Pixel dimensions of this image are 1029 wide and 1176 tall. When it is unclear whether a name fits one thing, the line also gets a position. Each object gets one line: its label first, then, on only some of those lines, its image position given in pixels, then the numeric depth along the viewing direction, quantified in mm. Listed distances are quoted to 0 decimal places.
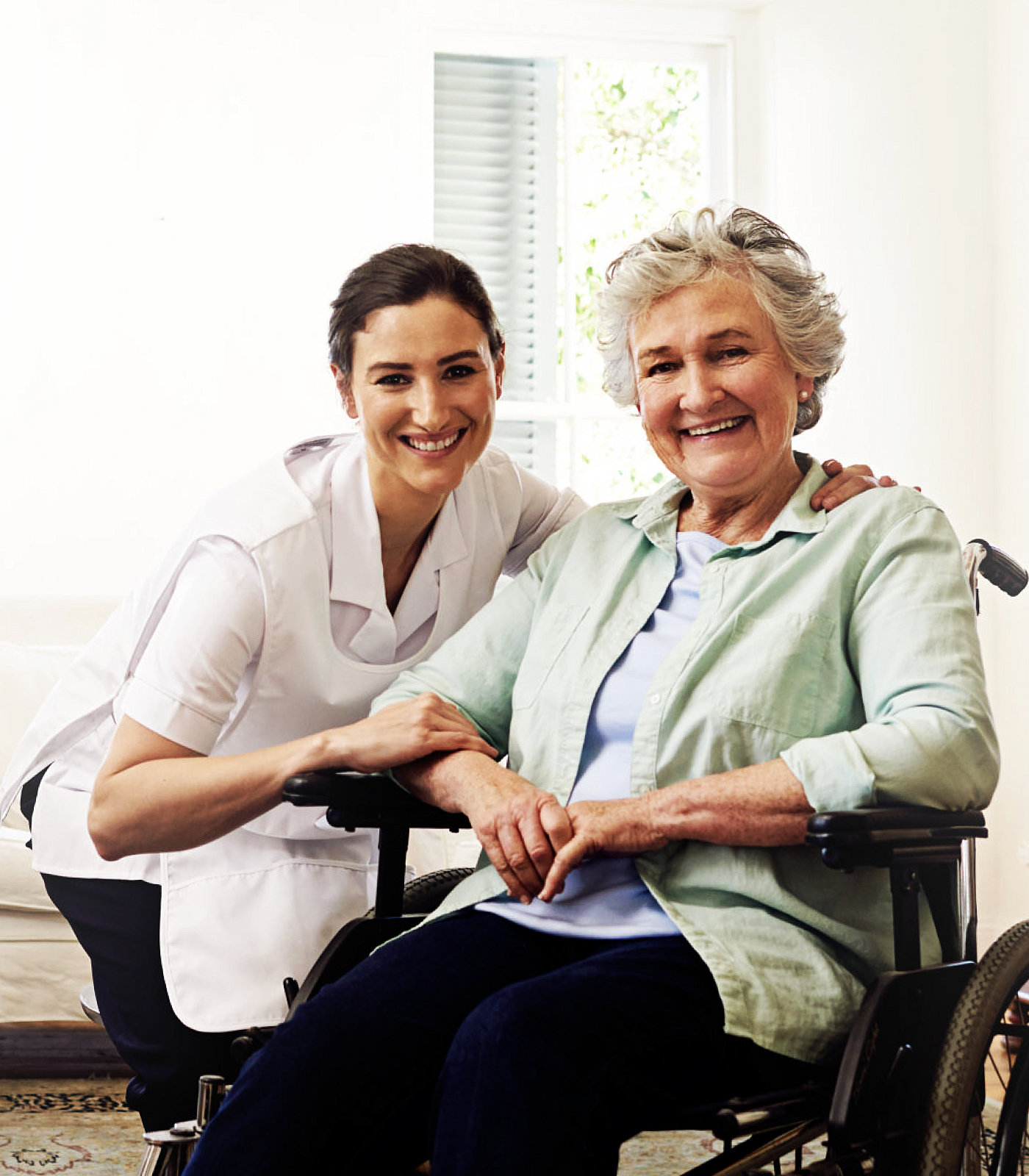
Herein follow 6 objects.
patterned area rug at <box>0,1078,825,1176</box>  2215
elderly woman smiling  1124
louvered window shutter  3645
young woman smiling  1496
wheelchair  1087
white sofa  2605
